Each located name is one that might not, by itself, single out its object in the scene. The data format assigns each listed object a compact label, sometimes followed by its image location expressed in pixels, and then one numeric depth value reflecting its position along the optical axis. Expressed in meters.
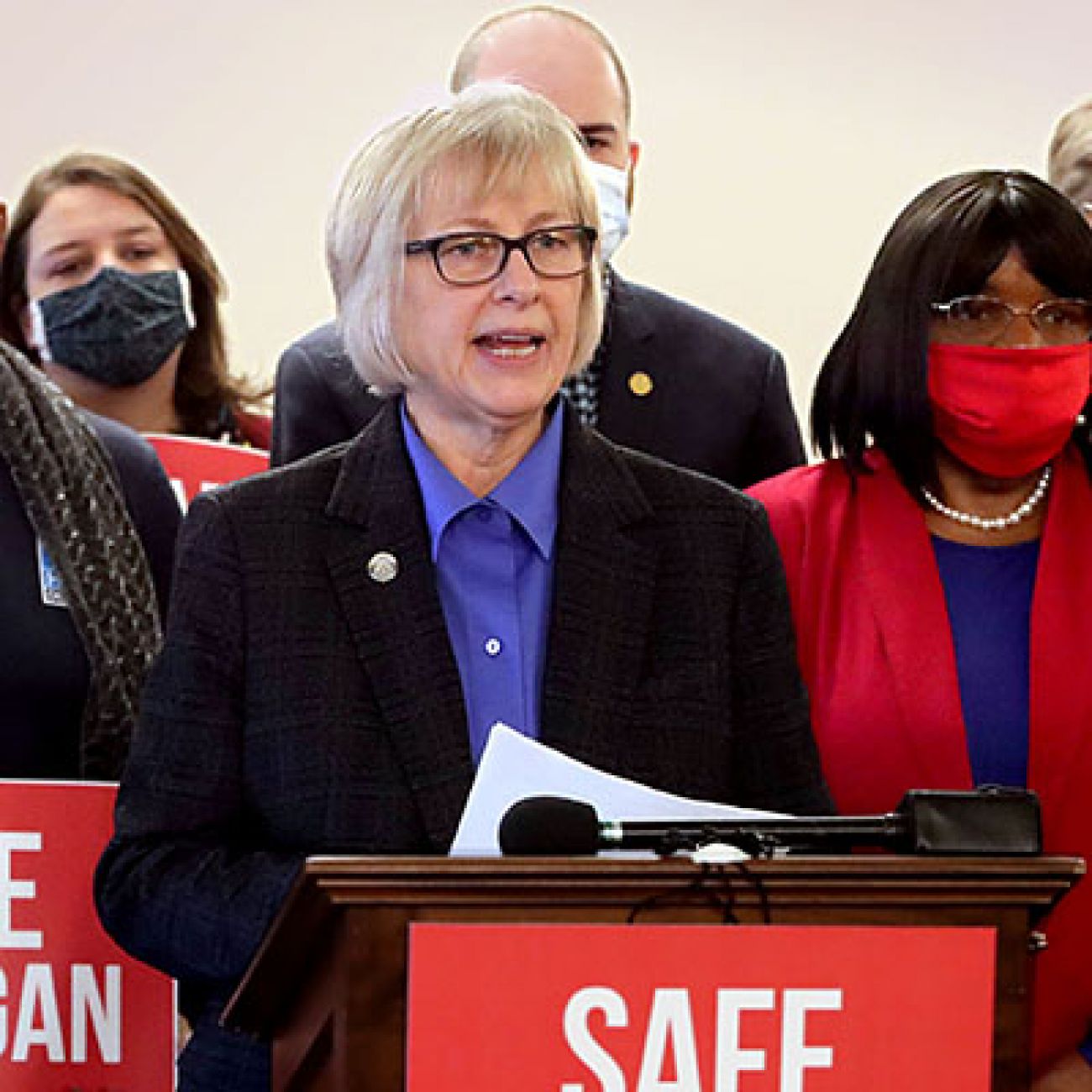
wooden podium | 2.67
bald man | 3.68
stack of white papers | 2.85
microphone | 2.71
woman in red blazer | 3.33
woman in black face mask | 4.51
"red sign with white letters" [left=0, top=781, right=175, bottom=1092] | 3.33
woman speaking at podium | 3.05
